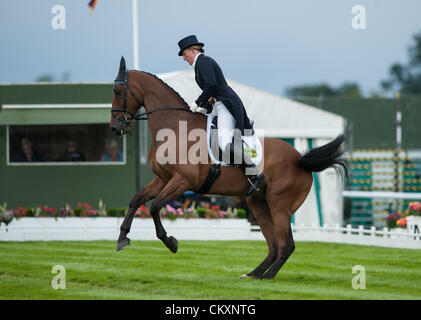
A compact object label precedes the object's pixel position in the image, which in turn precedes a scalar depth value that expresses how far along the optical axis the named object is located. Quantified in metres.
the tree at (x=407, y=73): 76.25
